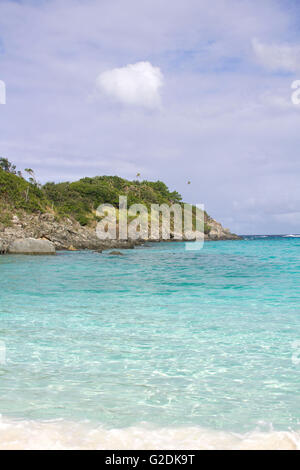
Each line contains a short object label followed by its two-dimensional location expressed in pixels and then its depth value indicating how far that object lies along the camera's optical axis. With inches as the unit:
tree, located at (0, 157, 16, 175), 2579.0
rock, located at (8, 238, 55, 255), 1266.0
